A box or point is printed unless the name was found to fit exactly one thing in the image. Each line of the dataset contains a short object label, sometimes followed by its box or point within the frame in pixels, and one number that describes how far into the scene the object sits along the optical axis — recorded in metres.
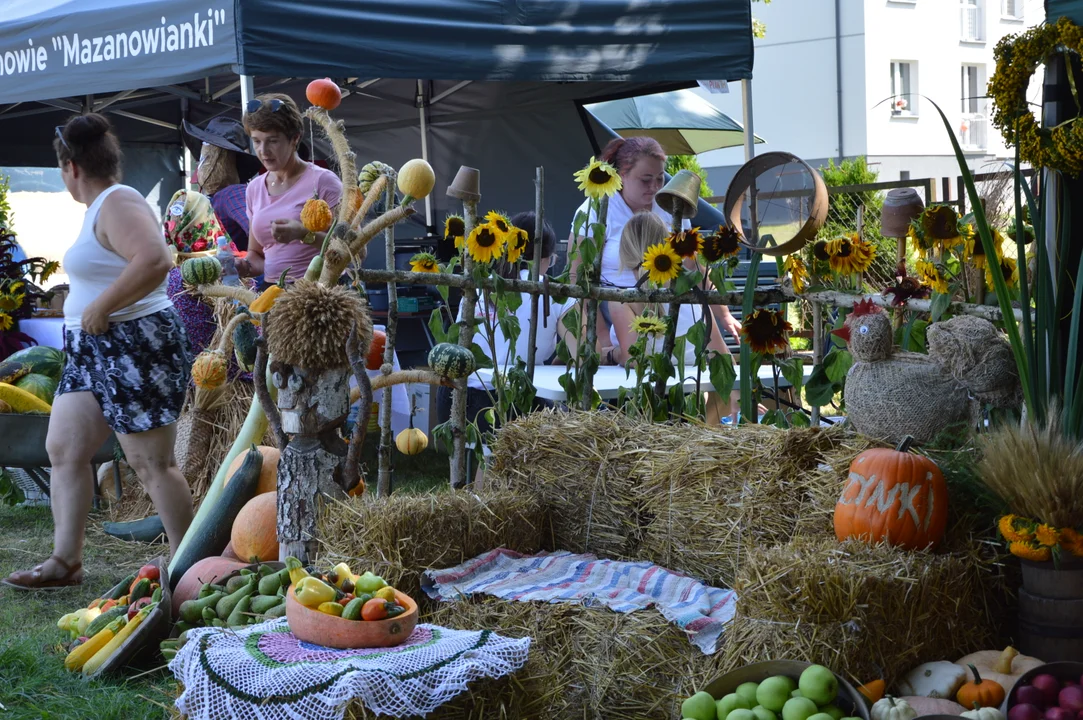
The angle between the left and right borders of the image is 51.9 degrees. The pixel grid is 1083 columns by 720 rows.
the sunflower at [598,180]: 3.79
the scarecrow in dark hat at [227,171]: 5.37
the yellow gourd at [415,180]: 3.35
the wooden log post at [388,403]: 3.80
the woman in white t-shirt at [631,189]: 4.75
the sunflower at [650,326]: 3.90
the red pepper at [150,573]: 3.35
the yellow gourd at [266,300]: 3.35
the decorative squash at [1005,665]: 2.29
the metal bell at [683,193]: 3.74
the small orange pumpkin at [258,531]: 3.40
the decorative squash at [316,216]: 3.40
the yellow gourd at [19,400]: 5.02
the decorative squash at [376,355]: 3.47
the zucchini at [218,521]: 3.56
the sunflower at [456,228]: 3.84
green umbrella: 9.54
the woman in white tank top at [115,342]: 3.75
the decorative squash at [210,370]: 3.57
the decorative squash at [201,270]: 3.64
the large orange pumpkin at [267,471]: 3.80
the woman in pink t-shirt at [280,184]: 4.39
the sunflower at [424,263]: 3.93
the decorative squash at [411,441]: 3.90
